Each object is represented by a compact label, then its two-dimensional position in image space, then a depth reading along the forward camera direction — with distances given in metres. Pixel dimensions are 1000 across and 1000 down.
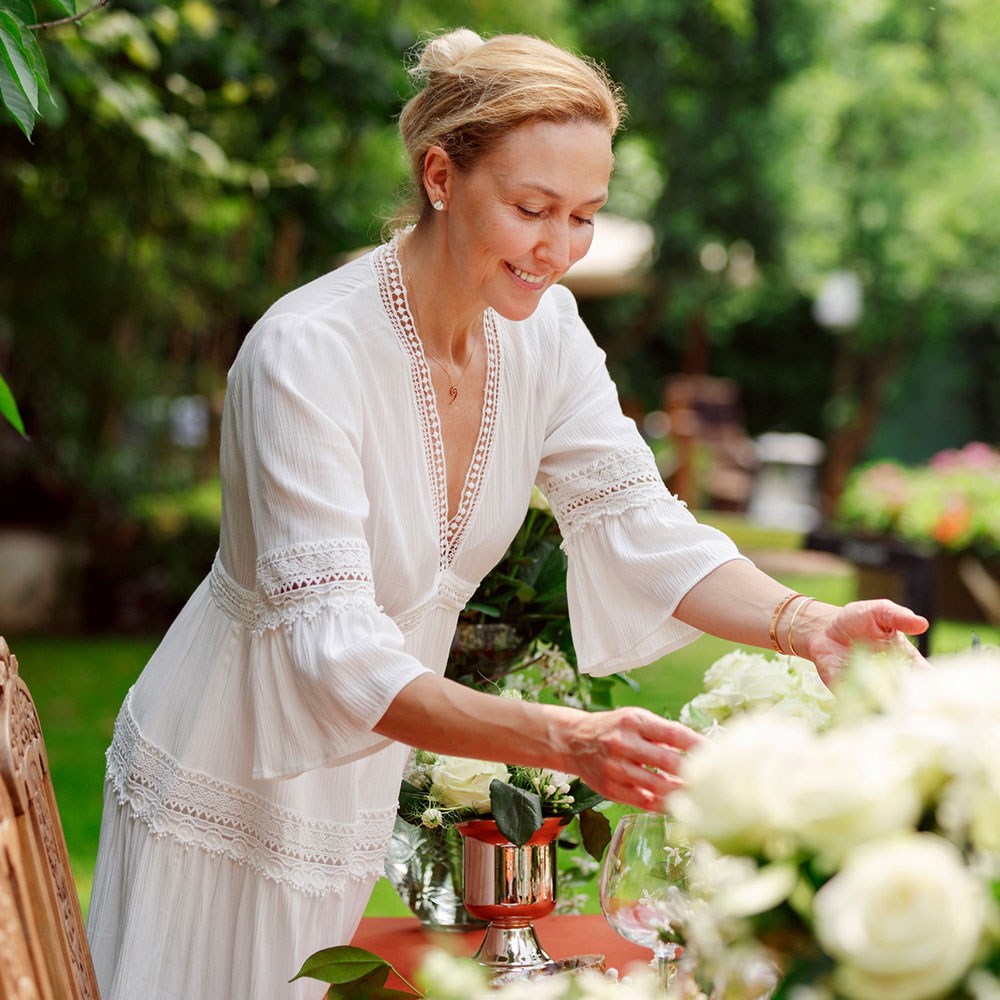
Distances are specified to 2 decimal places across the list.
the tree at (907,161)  15.10
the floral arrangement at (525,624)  2.22
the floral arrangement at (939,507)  9.10
